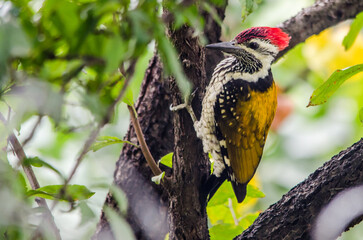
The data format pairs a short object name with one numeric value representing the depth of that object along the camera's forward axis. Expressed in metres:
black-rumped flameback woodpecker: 7.84
